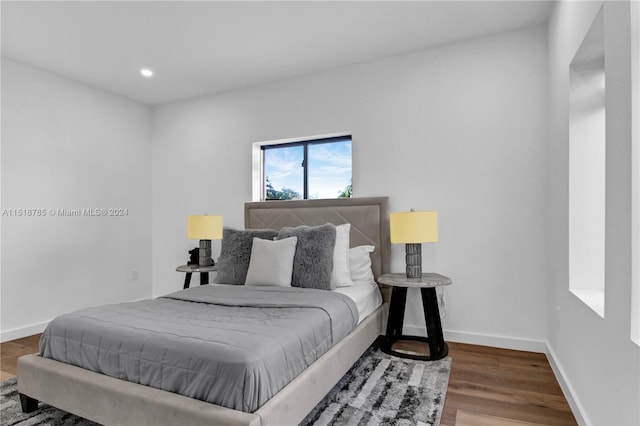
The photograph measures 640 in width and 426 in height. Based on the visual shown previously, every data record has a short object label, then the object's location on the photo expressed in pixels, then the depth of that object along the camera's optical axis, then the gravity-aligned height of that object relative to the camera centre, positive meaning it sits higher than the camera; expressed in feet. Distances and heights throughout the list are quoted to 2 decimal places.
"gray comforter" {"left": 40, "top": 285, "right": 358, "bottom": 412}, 4.92 -2.14
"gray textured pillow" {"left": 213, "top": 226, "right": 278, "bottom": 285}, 10.15 -1.27
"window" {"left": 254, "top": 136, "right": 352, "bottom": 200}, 12.85 +1.67
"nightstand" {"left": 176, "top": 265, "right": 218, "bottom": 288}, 12.28 -2.07
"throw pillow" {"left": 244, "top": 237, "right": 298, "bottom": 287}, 9.32 -1.41
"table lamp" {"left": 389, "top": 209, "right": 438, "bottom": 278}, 9.42 -0.58
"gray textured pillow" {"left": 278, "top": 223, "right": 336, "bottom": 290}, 9.16 -1.26
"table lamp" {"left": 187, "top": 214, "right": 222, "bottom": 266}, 12.60 -0.72
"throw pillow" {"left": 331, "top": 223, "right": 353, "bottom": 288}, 9.82 -1.47
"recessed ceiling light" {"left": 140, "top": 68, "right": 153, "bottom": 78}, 12.18 +4.99
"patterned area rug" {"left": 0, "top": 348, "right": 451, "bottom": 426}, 6.37 -3.84
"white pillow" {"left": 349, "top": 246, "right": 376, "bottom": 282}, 10.66 -1.64
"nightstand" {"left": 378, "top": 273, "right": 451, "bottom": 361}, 9.09 -2.78
